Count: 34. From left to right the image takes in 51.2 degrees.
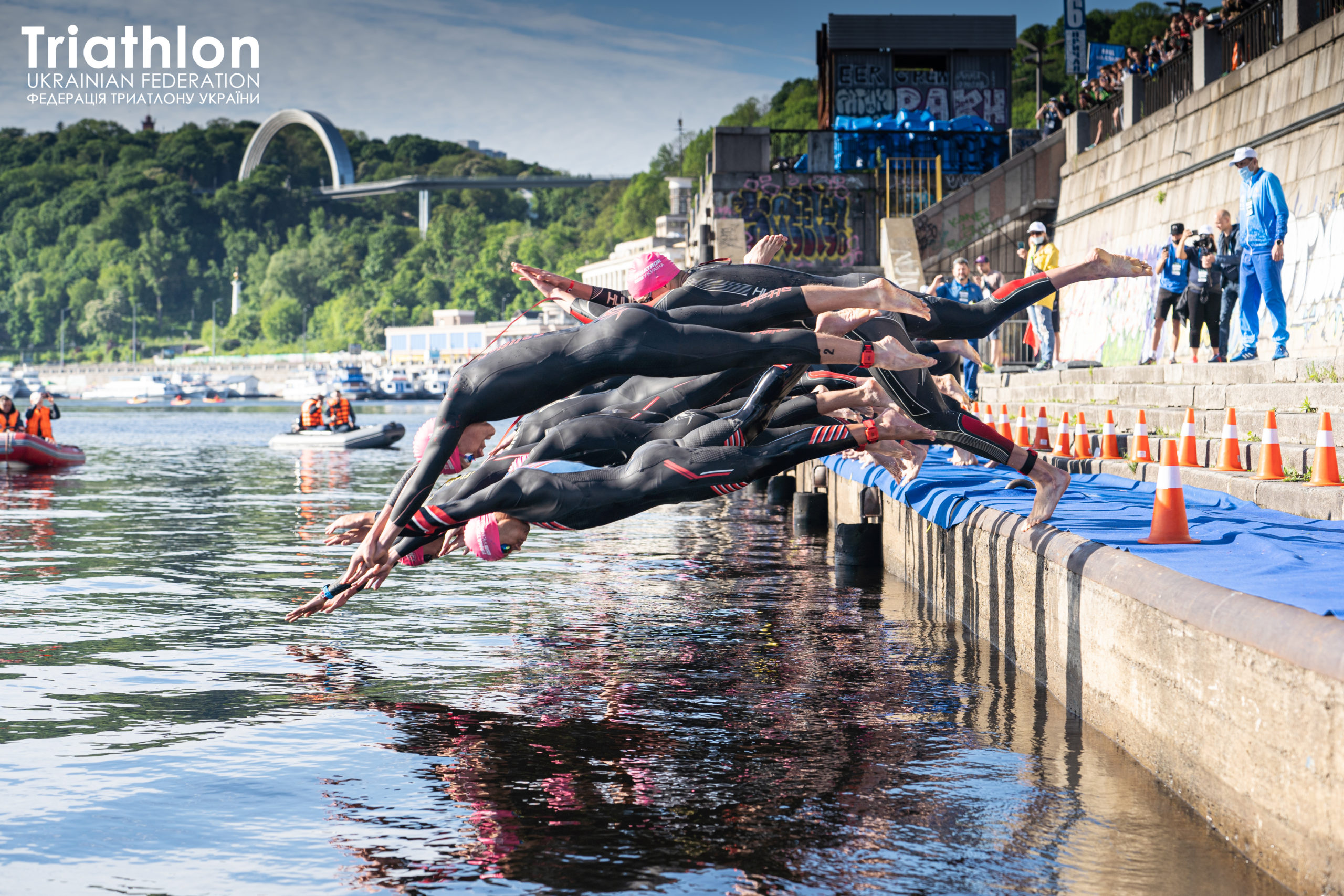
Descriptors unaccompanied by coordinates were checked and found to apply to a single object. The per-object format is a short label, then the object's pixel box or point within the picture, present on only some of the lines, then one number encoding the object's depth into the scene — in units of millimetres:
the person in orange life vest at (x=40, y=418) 39188
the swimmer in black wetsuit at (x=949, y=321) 9922
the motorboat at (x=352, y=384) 148875
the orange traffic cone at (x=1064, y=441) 16453
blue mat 7195
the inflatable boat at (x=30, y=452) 37750
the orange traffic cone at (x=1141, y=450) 14461
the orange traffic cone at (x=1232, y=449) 12242
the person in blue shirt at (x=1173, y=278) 17953
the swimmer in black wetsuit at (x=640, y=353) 9047
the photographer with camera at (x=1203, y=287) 16906
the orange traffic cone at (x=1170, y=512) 9062
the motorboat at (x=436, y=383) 153275
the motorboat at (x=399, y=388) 156375
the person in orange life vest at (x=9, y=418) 38844
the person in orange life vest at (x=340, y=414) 50156
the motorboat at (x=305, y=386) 164250
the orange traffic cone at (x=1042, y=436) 17344
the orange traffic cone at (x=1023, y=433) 17656
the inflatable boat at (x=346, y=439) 48375
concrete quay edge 5074
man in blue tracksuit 14328
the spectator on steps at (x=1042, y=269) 19672
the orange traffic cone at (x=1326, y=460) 10328
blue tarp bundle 42875
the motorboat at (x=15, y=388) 155000
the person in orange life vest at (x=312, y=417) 50469
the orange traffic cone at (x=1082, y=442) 16047
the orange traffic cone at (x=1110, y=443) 15469
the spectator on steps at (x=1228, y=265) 16234
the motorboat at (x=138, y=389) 168250
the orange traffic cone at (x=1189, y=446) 12766
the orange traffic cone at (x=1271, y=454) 11273
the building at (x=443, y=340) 182250
